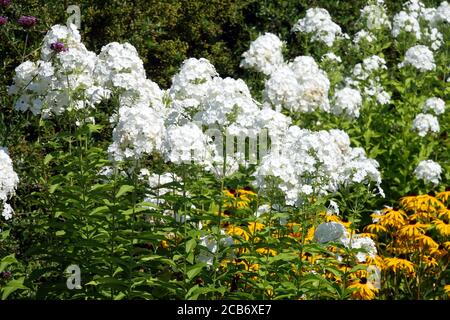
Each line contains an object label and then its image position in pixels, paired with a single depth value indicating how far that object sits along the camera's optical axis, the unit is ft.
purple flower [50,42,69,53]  17.70
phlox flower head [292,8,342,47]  29.27
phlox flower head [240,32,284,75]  25.90
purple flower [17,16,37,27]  19.92
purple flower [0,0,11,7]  20.33
